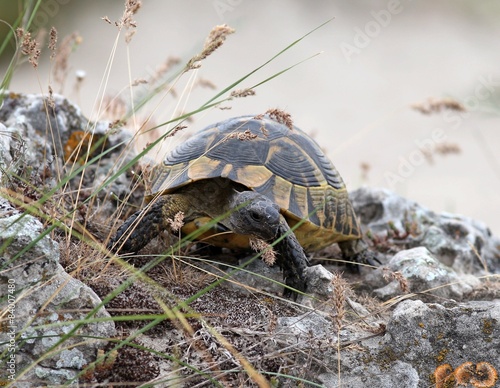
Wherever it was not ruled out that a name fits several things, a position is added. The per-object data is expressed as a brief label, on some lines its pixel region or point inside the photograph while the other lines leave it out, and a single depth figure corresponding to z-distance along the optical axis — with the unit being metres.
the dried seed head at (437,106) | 7.63
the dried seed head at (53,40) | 6.01
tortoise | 7.20
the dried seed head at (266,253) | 5.66
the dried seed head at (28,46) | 5.63
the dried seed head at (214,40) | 5.45
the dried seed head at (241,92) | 5.52
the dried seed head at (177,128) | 5.89
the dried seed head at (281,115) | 5.96
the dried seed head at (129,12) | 6.05
